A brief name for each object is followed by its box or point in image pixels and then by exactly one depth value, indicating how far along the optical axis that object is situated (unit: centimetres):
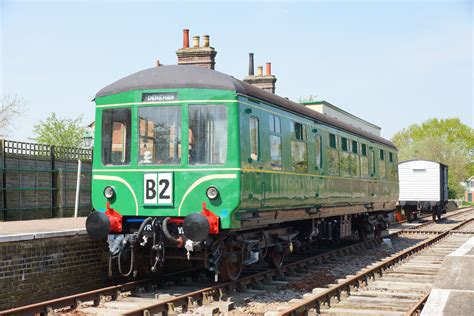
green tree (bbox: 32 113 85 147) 4219
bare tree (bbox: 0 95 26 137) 3047
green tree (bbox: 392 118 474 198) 7188
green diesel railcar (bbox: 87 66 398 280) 936
